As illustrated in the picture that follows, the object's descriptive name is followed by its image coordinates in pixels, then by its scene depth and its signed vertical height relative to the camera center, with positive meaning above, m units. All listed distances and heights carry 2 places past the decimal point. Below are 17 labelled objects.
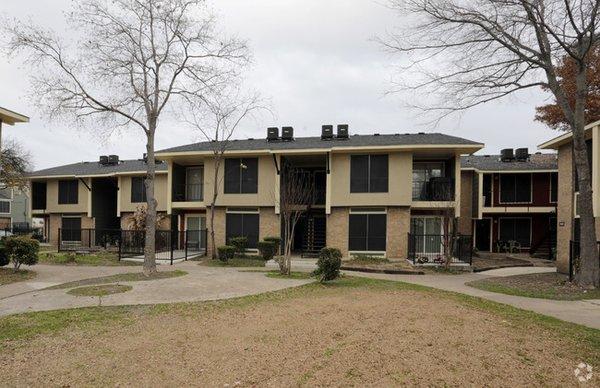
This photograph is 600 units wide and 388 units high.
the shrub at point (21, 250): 14.83 -1.97
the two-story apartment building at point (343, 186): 21.98 +0.74
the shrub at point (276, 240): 22.14 -2.25
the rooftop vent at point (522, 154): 30.77 +3.61
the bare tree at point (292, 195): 15.84 +0.21
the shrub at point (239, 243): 22.64 -2.50
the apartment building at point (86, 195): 29.59 +0.07
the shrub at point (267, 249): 21.34 -2.61
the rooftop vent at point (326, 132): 26.17 +4.31
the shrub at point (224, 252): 20.42 -2.68
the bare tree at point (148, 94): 15.11 +3.84
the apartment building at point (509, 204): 27.81 -0.14
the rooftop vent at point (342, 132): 25.78 +4.26
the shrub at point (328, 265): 12.50 -1.99
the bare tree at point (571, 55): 13.59 +5.07
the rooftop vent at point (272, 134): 27.02 +4.26
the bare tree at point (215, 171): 22.67 +1.53
